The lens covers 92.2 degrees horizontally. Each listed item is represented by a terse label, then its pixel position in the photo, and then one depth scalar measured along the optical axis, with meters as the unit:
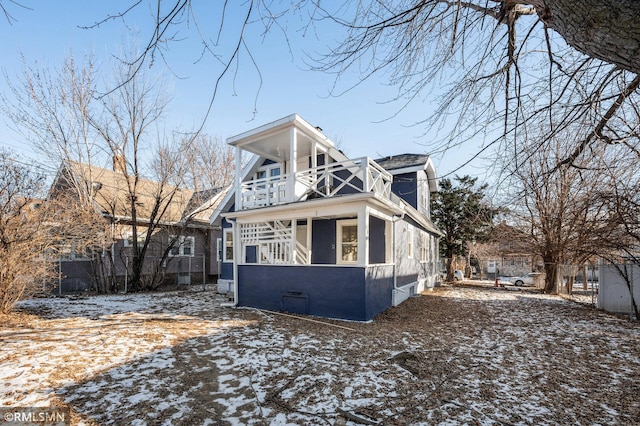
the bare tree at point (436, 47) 2.70
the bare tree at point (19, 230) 7.52
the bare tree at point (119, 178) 12.68
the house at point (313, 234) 7.90
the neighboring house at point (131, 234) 13.73
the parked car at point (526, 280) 20.04
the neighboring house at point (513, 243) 16.02
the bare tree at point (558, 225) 7.16
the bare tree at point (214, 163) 21.84
